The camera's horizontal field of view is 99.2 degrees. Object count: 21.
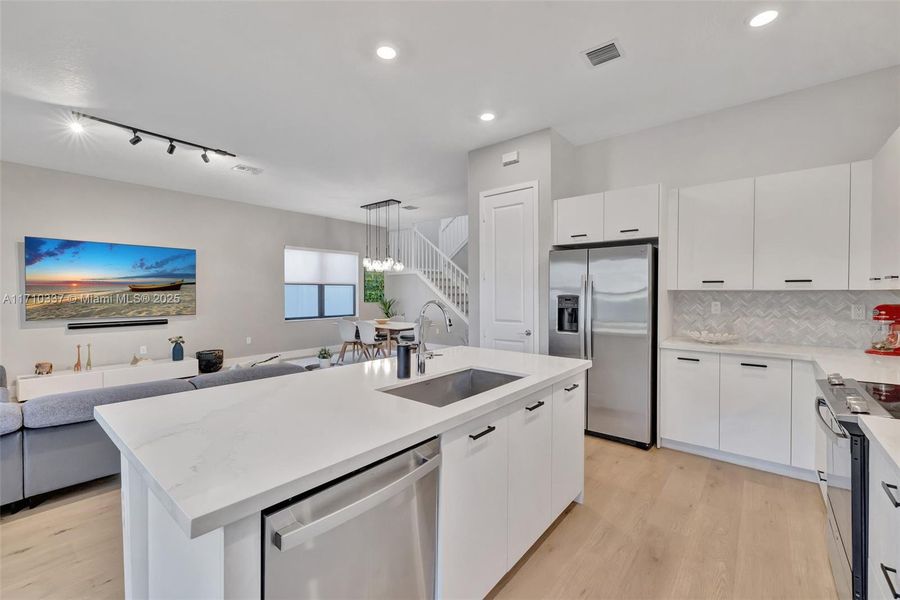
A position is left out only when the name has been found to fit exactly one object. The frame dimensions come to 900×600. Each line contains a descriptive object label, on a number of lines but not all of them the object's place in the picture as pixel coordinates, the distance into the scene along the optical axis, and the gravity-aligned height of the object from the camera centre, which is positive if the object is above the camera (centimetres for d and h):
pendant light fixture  689 +137
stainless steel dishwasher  86 -64
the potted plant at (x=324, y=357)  622 -107
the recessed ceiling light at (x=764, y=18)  210 +155
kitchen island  80 -41
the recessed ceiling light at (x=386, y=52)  240 +154
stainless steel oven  130 -68
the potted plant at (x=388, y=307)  850 -27
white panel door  369 +26
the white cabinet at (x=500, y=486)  134 -80
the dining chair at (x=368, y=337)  643 -71
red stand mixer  235 -22
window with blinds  746 +24
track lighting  328 +152
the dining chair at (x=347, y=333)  675 -68
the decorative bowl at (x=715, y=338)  308 -35
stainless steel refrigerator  311 -29
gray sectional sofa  220 -88
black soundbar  484 -38
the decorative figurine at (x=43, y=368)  444 -85
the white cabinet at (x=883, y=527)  99 -66
